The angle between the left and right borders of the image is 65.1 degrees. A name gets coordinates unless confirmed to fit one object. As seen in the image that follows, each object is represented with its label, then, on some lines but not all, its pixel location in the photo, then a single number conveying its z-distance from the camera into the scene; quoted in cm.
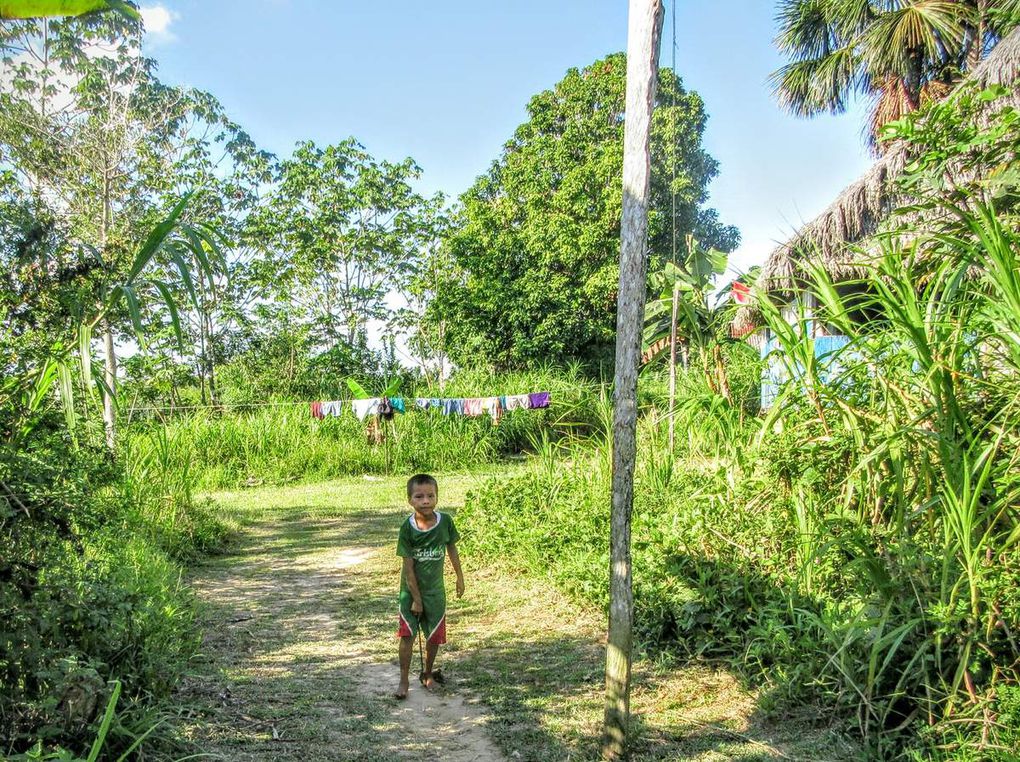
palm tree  1377
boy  451
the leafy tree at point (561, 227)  2258
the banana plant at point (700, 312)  554
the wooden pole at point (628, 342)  339
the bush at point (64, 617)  279
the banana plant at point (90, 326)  297
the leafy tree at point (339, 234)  2319
